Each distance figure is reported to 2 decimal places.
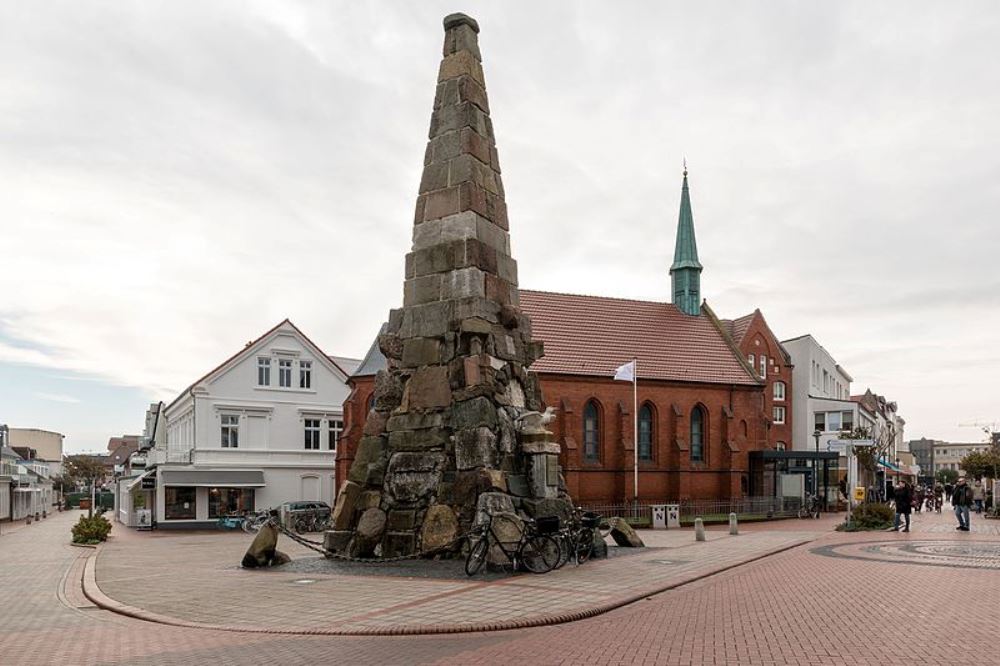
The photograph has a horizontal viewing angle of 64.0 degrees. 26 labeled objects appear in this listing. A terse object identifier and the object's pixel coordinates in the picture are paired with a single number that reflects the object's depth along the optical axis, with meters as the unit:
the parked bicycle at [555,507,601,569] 15.28
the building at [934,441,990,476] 187.62
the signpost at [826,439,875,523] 26.52
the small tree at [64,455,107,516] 106.11
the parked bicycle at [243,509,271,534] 35.47
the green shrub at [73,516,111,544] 28.39
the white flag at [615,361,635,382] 35.27
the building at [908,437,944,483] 180.50
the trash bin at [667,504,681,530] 32.25
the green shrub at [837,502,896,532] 26.41
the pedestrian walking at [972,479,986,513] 43.12
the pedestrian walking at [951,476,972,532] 25.77
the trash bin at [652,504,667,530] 32.19
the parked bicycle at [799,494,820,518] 38.66
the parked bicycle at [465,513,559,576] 14.23
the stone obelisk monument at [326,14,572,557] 15.94
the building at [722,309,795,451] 50.16
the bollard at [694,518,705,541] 22.87
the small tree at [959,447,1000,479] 46.75
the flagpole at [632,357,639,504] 38.06
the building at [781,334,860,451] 56.38
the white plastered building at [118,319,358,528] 40.06
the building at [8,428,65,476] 116.62
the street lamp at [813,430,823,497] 45.20
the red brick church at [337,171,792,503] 39.25
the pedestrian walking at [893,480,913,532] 25.45
